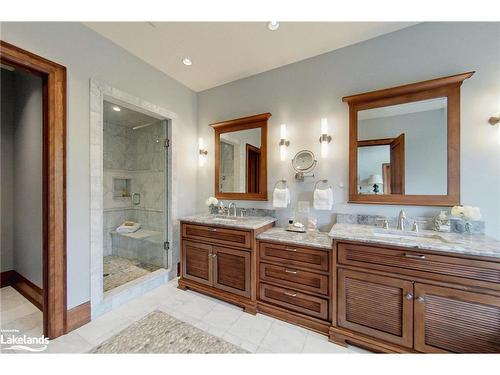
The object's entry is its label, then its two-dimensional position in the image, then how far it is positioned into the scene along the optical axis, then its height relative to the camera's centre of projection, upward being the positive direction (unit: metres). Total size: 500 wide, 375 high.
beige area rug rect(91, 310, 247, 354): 1.45 -1.26
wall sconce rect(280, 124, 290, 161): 2.33 +0.53
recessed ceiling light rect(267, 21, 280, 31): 1.73 +1.49
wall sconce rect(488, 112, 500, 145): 1.50 +0.53
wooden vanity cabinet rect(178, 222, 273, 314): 1.92 -0.85
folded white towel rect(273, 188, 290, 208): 2.25 -0.14
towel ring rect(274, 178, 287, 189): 2.35 +0.05
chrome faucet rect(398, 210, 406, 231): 1.72 -0.31
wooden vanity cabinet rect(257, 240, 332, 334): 1.61 -0.90
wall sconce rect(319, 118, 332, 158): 2.10 +0.54
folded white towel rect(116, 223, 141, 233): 3.40 -0.77
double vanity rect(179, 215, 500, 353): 1.17 -0.75
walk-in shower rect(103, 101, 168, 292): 2.84 -0.14
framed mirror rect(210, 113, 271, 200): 2.49 +0.39
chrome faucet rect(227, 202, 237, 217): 2.62 -0.30
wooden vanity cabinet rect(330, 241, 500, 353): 1.15 -0.78
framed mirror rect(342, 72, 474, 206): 1.65 +0.40
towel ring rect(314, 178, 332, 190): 2.13 +0.05
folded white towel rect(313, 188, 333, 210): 2.03 -0.14
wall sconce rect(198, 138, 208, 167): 2.94 +0.51
